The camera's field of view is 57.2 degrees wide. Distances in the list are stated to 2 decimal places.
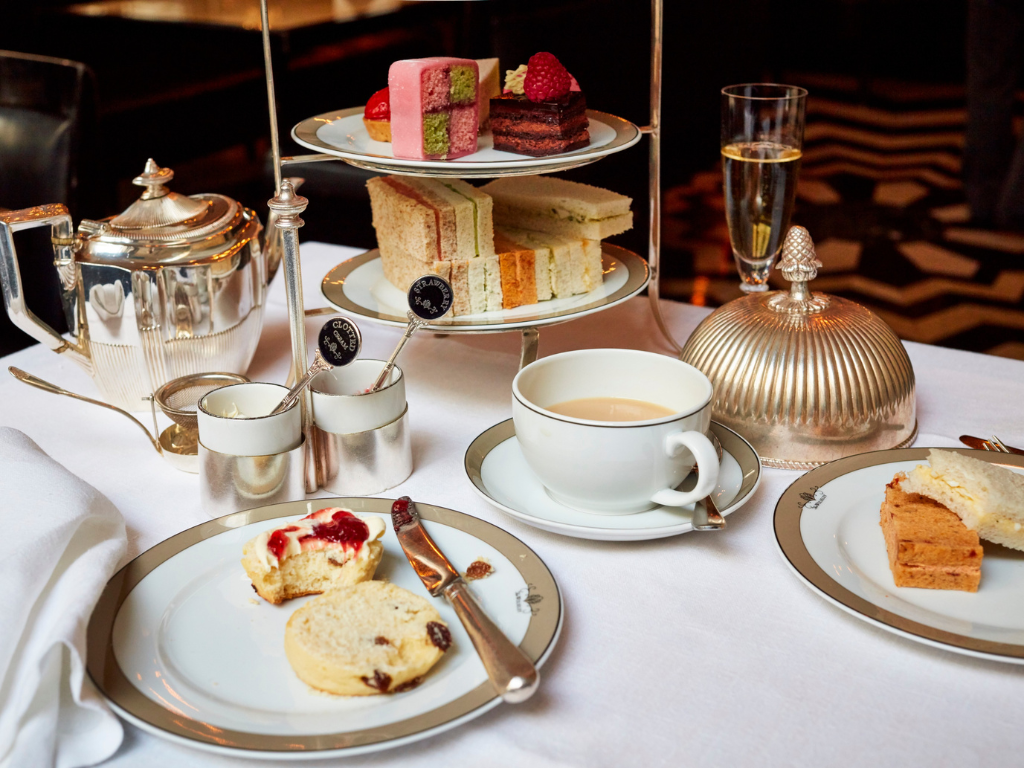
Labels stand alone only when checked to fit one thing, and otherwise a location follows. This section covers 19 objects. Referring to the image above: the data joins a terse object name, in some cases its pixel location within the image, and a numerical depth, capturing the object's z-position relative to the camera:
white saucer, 0.63
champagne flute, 0.83
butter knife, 0.48
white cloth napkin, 0.48
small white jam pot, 0.69
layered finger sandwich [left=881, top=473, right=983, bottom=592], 0.57
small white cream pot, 0.65
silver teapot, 0.81
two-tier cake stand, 0.72
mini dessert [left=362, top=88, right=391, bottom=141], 0.89
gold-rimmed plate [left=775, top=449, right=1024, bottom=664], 0.53
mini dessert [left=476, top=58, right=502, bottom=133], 0.93
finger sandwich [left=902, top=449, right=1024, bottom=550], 0.58
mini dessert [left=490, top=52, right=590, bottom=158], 0.81
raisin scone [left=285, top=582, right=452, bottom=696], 0.49
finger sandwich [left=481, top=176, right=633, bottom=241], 0.89
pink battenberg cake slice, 0.79
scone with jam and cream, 0.57
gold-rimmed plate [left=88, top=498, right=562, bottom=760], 0.47
